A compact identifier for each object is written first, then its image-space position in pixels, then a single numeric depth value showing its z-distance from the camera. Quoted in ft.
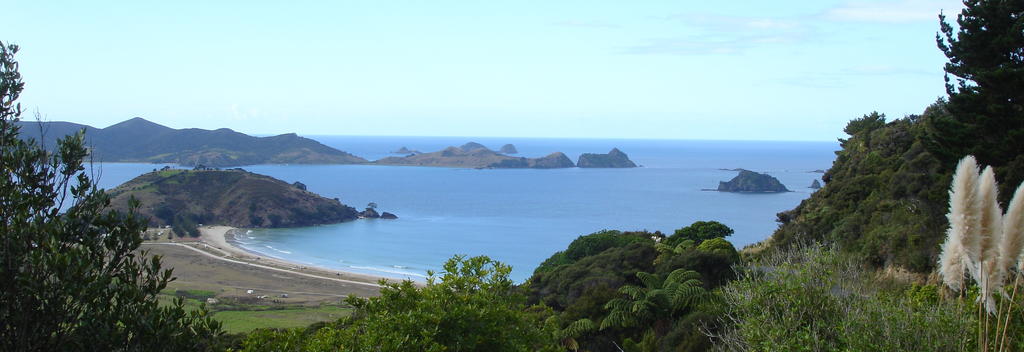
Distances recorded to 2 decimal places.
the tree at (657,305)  44.39
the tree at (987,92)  45.73
